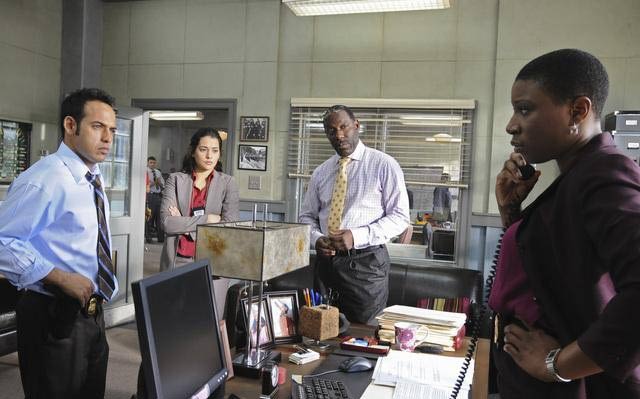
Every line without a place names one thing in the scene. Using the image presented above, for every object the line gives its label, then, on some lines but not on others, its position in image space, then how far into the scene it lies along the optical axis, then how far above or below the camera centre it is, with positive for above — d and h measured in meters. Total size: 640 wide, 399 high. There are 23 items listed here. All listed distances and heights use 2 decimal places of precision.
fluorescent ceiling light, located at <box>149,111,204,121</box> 9.43 +1.12
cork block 1.97 -0.53
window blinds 4.95 +0.50
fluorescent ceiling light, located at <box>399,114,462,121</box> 4.93 +0.67
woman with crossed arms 3.08 -0.14
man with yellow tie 2.47 -0.16
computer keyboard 1.44 -0.58
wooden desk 1.52 -0.61
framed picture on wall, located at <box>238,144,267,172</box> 5.43 +0.23
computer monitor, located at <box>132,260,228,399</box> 1.08 -0.37
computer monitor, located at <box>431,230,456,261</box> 5.03 -0.54
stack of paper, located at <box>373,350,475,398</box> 1.53 -0.59
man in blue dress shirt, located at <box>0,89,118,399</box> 1.84 -0.35
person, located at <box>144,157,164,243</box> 9.36 -0.31
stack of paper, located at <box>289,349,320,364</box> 1.77 -0.60
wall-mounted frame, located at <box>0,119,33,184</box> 5.14 +0.20
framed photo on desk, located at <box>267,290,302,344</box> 1.92 -0.50
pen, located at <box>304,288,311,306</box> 2.07 -0.46
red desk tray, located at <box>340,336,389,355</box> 1.90 -0.59
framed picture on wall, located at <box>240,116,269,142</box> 5.42 +0.53
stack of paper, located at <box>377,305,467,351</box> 2.01 -0.54
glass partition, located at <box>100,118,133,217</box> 4.86 +0.01
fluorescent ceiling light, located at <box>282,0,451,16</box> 4.30 +1.50
